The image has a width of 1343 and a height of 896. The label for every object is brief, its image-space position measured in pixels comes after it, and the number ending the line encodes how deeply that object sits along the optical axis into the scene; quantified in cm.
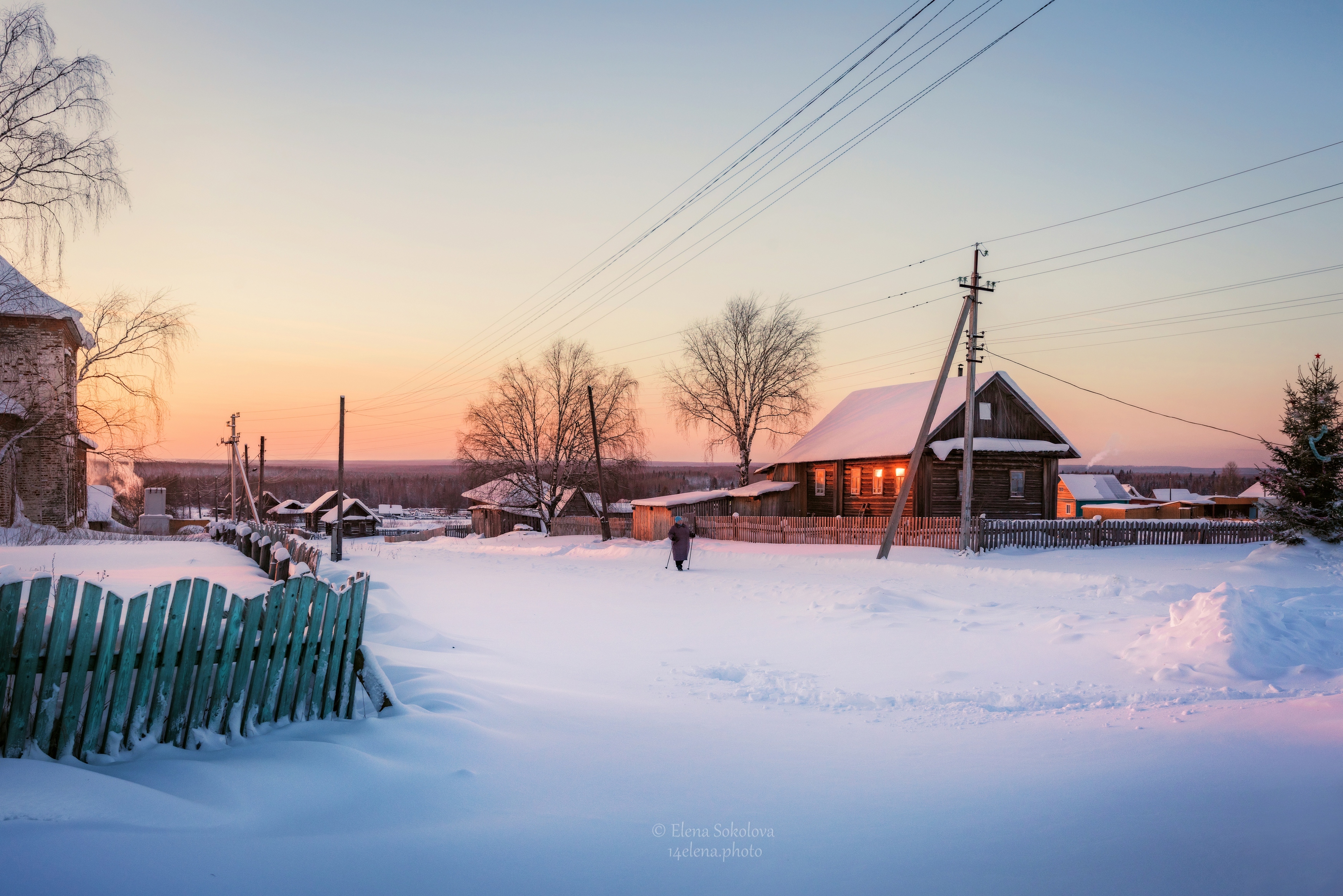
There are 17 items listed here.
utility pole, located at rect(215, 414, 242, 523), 5288
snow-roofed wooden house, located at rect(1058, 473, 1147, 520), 7250
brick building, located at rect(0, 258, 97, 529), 2238
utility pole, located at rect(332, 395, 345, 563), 3091
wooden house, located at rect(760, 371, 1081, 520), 3266
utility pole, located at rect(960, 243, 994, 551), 2280
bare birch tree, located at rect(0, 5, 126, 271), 1152
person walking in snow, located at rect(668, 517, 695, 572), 2147
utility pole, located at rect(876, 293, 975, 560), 2170
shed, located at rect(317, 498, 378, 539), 8194
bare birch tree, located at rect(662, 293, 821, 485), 4594
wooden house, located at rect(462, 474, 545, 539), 5997
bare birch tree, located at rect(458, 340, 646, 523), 5084
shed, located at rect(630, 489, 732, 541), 3797
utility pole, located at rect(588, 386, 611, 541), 3841
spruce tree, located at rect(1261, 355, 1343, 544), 2275
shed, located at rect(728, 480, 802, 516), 4062
